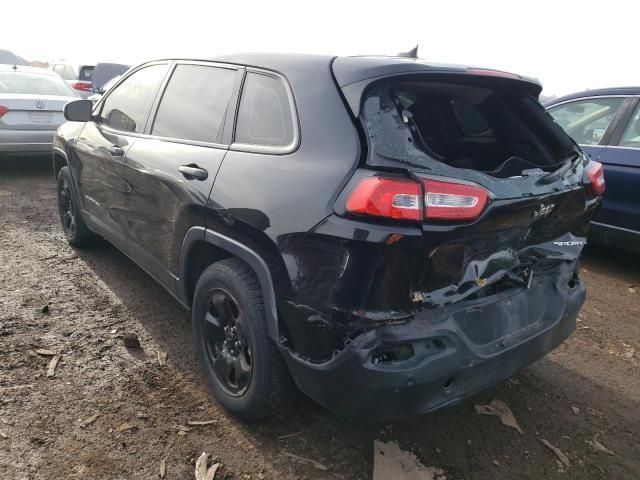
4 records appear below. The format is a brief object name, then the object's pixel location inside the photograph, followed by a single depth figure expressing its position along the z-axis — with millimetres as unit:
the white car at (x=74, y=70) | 15141
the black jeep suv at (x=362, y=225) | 1837
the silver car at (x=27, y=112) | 7008
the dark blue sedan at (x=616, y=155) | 4352
